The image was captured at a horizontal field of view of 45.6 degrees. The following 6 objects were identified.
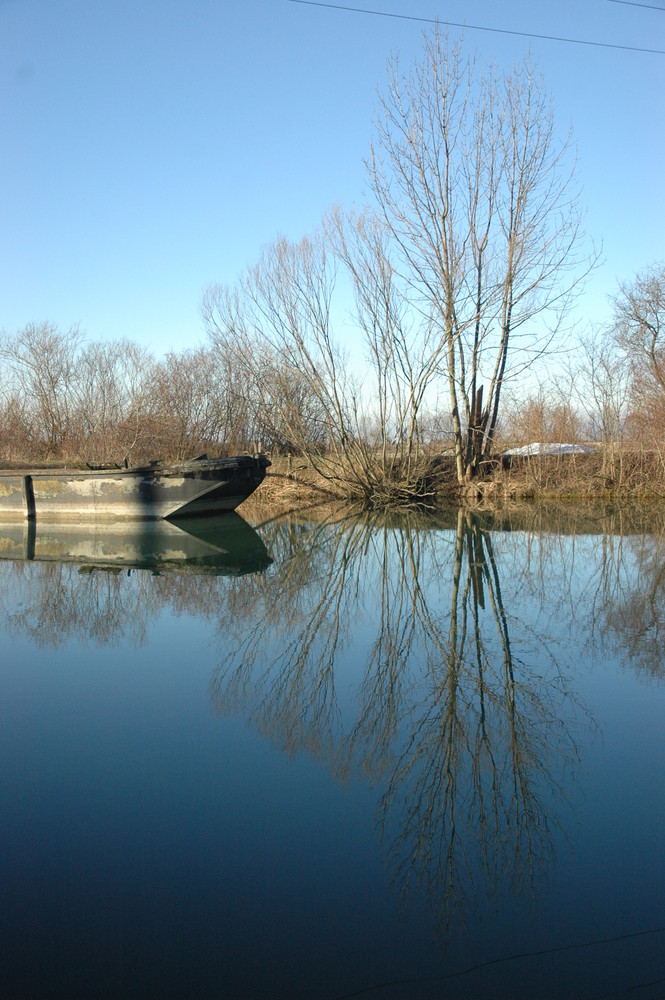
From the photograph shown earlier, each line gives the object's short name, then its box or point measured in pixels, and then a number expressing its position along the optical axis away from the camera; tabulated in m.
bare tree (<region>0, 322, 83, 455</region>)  29.28
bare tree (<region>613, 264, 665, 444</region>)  20.06
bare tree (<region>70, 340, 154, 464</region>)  26.81
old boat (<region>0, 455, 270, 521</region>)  16.41
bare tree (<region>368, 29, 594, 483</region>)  17.75
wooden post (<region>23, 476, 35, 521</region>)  17.72
